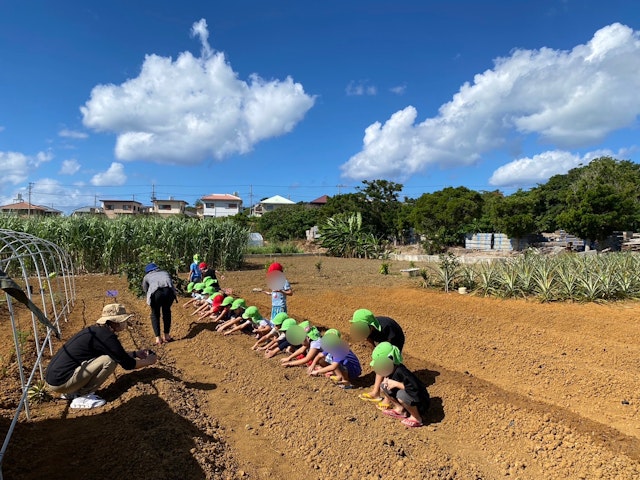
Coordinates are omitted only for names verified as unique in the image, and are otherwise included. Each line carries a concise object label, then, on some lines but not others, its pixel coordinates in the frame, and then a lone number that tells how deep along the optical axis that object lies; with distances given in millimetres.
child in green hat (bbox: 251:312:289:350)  5973
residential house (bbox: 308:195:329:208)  66250
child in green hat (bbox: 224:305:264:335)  6570
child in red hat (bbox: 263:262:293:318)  6293
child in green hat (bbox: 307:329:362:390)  4770
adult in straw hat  4117
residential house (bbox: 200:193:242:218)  69188
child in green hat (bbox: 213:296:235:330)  7211
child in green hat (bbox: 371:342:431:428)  3852
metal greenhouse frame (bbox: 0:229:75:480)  2783
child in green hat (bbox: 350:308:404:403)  4395
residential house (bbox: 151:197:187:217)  67131
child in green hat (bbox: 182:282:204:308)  8766
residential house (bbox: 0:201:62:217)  48928
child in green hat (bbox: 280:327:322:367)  5170
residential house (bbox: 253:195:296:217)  71562
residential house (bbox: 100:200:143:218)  63906
